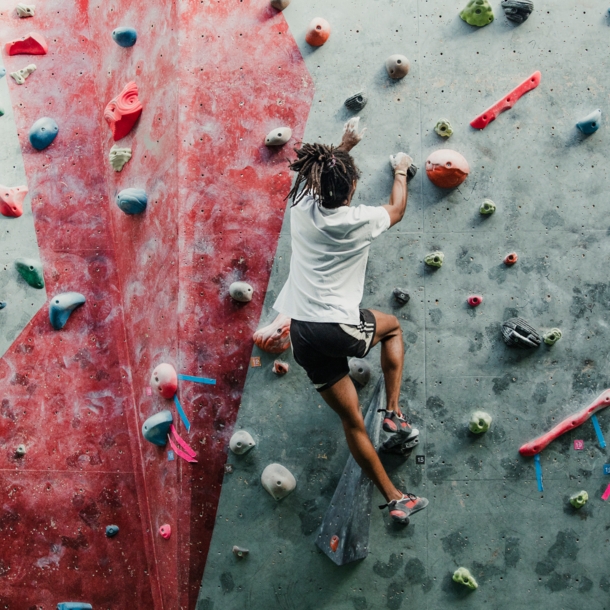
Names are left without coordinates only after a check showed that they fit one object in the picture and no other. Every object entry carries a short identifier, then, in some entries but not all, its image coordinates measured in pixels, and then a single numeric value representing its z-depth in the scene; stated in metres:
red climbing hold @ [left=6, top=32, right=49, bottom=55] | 4.89
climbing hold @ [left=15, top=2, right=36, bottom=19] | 4.92
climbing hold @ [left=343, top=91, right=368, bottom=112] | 4.29
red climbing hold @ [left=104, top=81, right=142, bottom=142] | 4.51
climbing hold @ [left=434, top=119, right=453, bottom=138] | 4.29
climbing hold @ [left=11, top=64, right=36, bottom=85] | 4.90
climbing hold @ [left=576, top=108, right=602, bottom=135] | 4.30
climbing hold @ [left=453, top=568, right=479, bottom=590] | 4.25
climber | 3.42
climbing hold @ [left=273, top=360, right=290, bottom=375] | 4.29
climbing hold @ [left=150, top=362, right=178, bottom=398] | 4.23
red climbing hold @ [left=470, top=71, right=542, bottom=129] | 4.34
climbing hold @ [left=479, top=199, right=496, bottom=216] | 4.27
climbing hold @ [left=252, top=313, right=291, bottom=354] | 4.21
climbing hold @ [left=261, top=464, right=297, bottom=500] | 4.23
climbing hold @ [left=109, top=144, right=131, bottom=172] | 4.58
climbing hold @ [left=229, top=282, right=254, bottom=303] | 4.21
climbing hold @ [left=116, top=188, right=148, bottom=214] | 4.39
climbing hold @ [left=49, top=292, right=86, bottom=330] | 4.62
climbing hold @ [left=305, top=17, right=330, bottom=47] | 4.30
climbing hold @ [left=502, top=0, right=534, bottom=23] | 4.34
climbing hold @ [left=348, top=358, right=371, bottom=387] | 4.28
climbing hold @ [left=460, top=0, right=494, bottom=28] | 4.34
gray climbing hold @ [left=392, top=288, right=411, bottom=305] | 4.28
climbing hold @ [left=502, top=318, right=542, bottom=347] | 4.24
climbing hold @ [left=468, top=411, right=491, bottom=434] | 4.25
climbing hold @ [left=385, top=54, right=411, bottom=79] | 4.28
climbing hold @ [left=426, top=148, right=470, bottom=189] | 4.23
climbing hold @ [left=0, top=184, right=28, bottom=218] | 4.76
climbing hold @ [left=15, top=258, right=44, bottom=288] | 4.70
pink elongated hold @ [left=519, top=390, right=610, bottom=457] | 4.29
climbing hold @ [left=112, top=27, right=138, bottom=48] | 4.56
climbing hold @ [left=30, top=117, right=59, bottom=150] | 4.78
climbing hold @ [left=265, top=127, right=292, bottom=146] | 4.25
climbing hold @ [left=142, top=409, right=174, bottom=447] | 4.27
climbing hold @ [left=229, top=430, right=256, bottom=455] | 4.22
